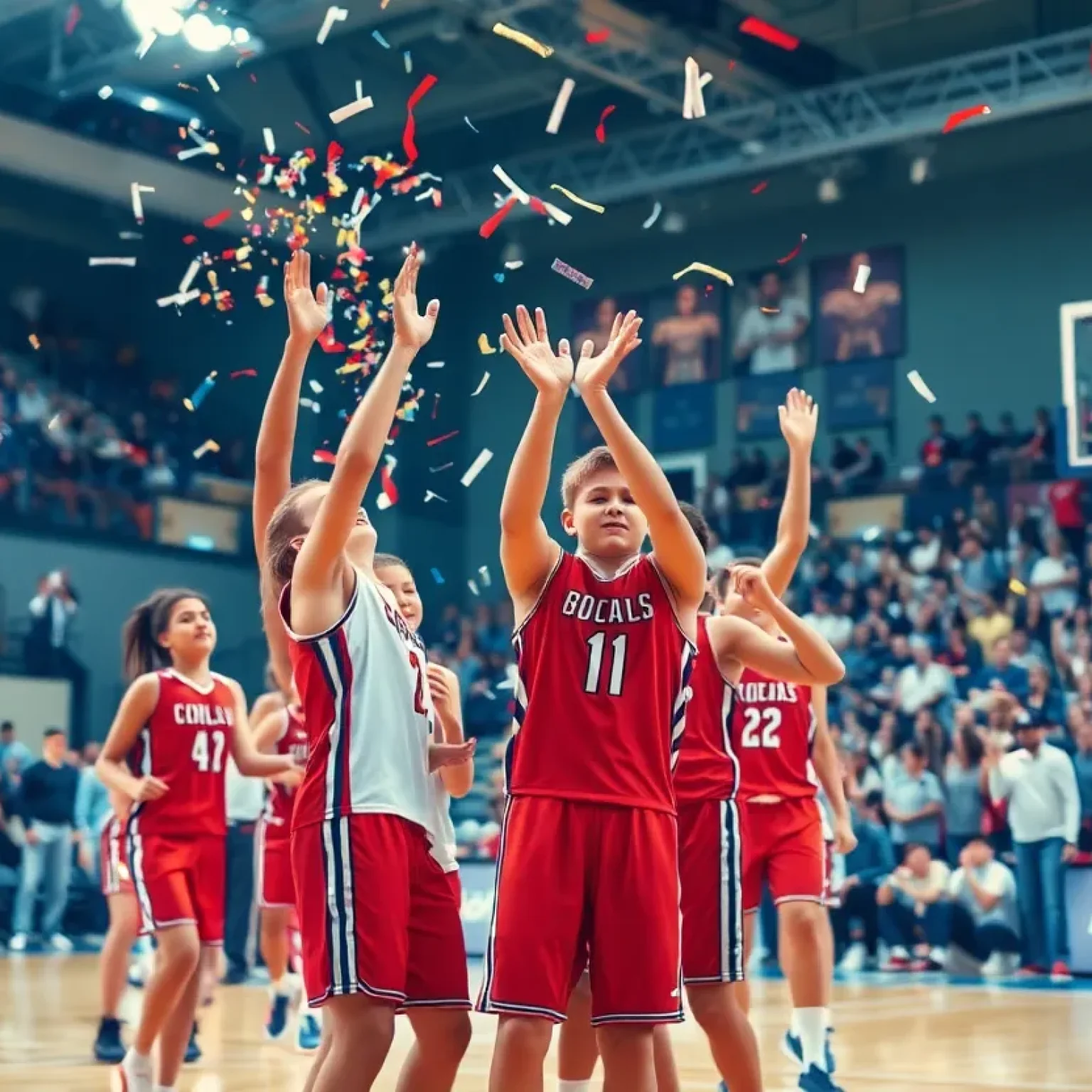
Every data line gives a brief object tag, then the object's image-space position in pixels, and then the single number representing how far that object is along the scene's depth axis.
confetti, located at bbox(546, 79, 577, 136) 6.95
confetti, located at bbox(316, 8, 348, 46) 6.68
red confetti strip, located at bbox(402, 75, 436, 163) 5.99
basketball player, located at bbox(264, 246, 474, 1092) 3.47
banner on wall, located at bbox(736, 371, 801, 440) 20.81
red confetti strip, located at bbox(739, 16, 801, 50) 17.22
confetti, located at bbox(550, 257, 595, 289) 4.30
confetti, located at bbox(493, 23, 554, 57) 7.02
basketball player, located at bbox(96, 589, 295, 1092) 5.84
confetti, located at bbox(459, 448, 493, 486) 6.08
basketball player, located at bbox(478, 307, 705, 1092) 3.58
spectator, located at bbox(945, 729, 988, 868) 12.41
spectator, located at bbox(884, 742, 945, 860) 12.70
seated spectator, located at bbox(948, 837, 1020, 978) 11.95
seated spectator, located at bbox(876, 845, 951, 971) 12.25
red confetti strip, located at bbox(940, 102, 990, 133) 8.05
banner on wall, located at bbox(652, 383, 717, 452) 21.39
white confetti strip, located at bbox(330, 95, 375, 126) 5.75
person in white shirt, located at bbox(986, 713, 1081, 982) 11.62
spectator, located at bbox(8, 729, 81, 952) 15.20
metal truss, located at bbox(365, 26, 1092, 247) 16.59
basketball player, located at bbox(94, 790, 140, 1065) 7.29
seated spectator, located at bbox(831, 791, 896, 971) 12.59
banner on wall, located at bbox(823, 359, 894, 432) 20.03
